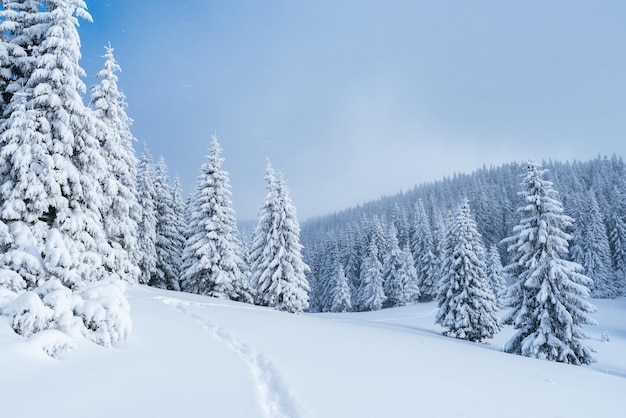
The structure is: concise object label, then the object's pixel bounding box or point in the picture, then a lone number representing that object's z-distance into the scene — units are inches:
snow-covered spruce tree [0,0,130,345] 432.8
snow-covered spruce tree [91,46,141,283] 850.1
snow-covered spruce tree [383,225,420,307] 2475.4
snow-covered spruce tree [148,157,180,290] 1427.2
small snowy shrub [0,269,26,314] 407.5
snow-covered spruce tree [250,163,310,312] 1196.5
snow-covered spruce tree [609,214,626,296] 2418.4
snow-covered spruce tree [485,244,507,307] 2212.1
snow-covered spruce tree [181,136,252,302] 1175.6
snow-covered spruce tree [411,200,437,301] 2554.1
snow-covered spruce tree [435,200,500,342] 1222.9
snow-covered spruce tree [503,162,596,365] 804.6
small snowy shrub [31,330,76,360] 267.9
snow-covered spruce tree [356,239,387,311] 2508.1
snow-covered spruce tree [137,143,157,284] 1264.8
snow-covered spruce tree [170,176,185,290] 1472.7
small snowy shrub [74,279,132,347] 314.7
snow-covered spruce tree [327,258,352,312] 2506.2
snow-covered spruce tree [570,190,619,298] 2407.7
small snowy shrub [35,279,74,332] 294.0
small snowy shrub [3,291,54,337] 277.9
